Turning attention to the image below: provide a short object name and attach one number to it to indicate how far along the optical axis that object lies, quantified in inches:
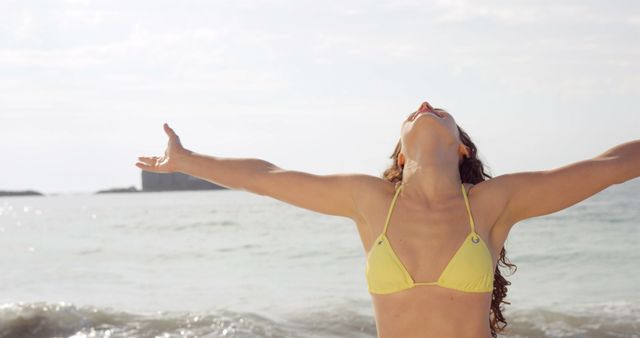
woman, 144.7
